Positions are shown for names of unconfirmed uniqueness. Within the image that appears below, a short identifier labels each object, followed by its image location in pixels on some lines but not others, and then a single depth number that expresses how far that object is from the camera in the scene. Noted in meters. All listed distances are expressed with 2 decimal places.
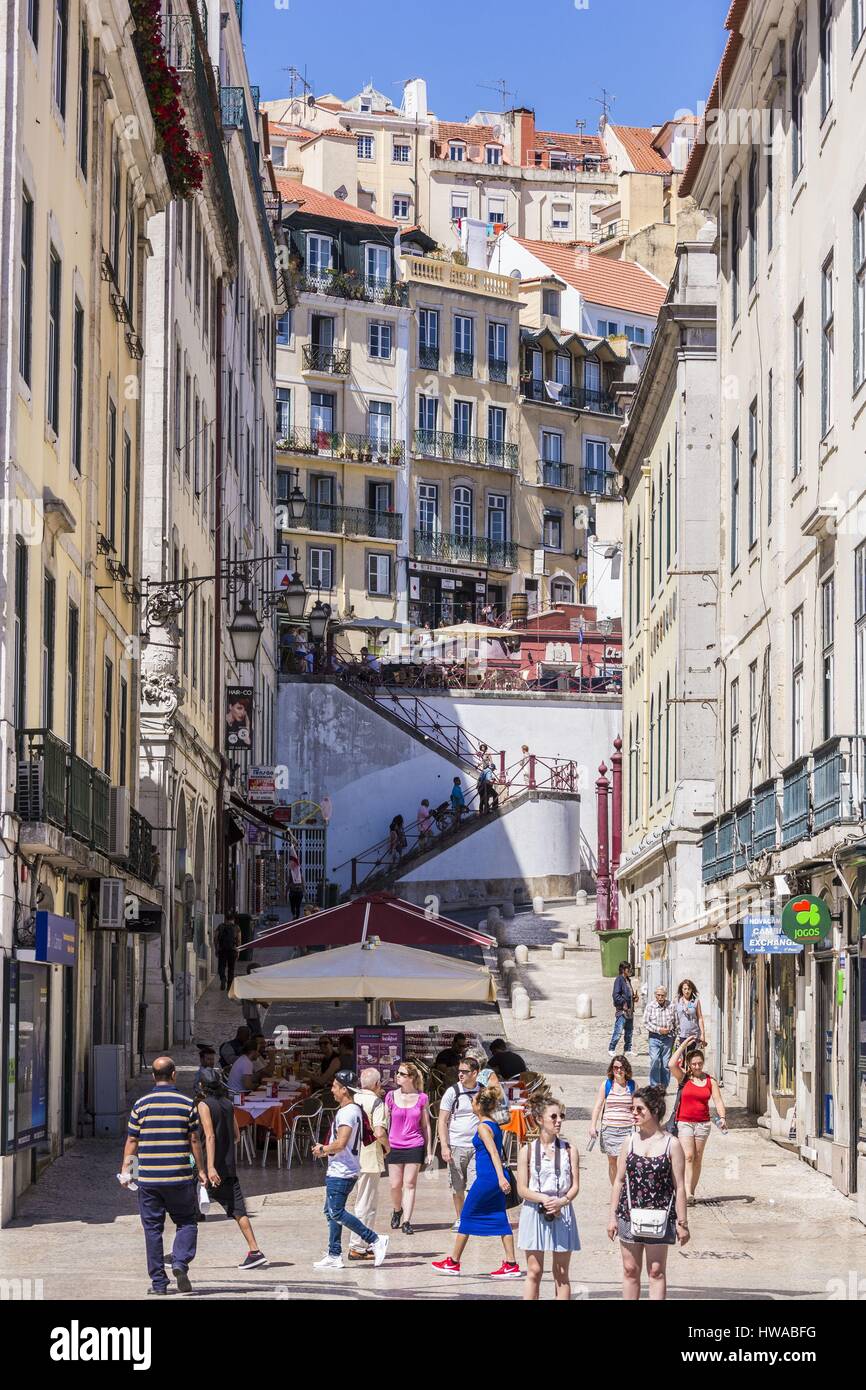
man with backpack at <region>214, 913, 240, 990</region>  38.31
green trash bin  40.53
